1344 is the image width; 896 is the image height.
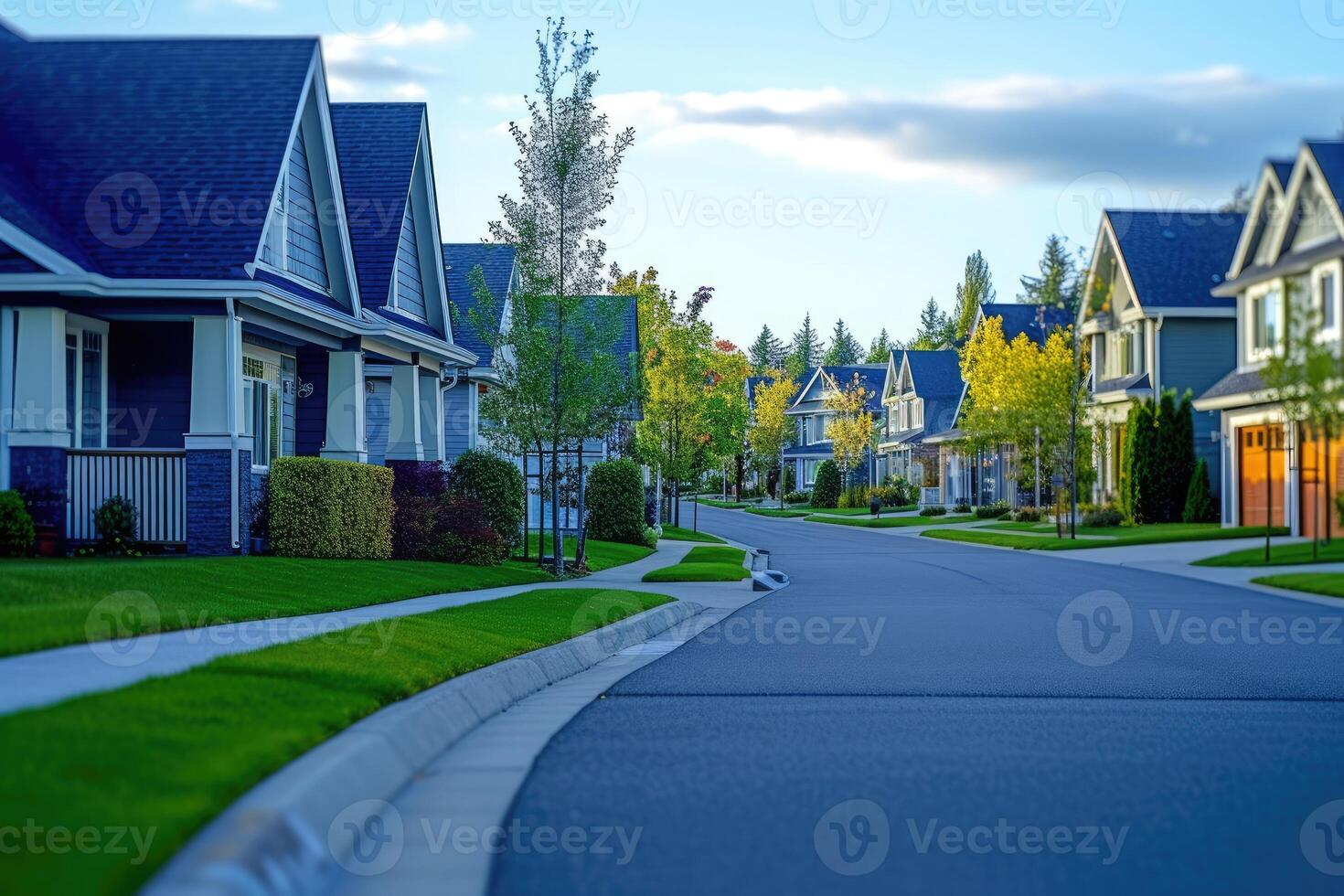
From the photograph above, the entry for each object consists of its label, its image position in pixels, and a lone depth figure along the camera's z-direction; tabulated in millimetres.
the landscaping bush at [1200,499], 42344
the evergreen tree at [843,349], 178125
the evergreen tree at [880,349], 163250
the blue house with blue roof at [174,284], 18797
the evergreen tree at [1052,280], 105525
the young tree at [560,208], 24484
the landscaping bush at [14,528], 17828
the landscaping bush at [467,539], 24250
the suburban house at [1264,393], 30531
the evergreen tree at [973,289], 111319
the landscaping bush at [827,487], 85438
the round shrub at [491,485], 26547
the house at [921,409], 76000
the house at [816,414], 99562
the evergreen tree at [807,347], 180738
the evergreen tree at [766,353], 178375
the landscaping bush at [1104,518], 45000
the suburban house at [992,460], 61406
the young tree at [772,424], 88250
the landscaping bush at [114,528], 19016
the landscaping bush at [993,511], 60500
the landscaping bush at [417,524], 24297
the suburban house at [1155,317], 45125
